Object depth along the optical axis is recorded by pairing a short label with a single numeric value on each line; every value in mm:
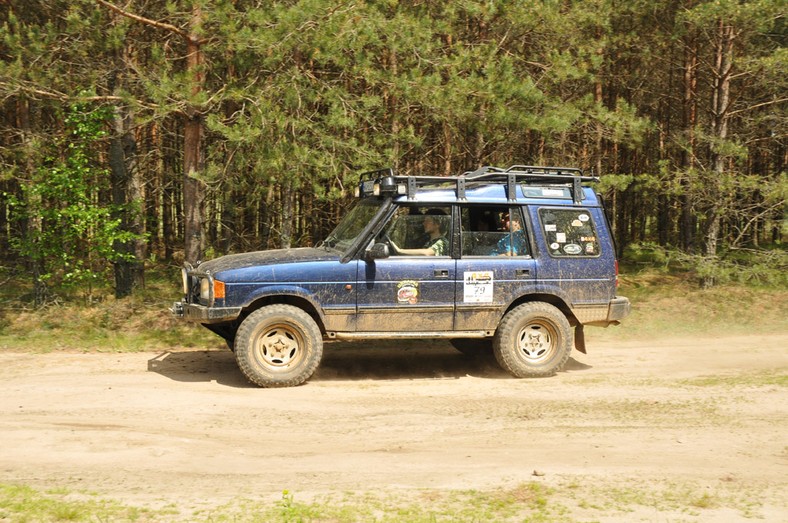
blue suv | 8664
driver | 9172
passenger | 9383
